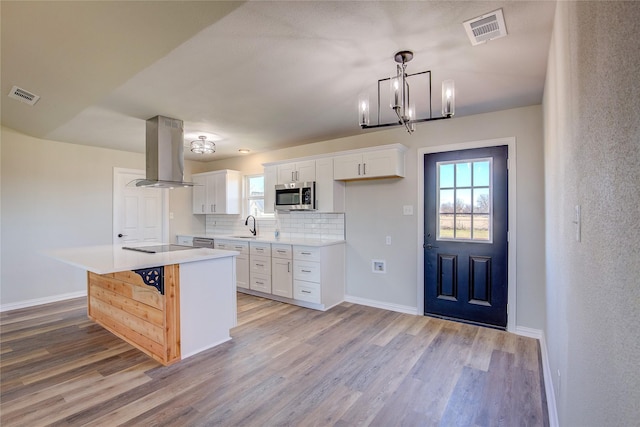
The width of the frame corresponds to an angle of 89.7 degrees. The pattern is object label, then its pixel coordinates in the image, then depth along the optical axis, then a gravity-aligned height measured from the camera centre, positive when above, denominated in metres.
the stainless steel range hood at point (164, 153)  3.61 +0.71
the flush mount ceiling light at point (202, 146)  4.28 +0.91
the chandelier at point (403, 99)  2.04 +0.76
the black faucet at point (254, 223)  5.59 -0.17
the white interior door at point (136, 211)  5.25 +0.05
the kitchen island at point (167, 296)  2.69 -0.77
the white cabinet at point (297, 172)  4.55 +0.61
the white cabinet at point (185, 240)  5.77 -0.47
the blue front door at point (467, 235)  3.41 -0.25
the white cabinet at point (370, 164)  3.85 +0.61
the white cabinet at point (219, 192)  5.71 +0.39
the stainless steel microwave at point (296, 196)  4.47 +0.24
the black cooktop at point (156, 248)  3.47 -0.39
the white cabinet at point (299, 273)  4.11 -0.81
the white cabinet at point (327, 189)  4.36 +0.33
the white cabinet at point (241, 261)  4.84 -0.73
